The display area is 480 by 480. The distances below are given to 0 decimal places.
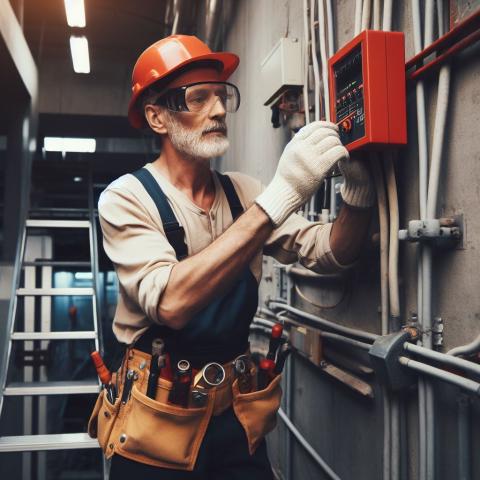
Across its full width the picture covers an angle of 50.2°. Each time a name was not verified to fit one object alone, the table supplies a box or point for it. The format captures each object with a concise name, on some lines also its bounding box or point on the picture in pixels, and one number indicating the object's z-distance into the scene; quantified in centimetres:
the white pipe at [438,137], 114
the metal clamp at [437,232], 114
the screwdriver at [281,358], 166
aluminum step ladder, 255
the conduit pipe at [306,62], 194
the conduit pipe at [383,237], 138
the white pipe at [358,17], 146
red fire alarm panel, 123
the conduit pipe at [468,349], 104
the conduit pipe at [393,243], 132
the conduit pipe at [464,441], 109
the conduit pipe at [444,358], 100
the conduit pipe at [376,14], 138
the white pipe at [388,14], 134
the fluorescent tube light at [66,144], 893
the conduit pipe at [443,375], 100
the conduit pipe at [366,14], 142
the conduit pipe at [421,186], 121
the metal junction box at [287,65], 207
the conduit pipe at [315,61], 182
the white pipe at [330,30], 173
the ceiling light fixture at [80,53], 485
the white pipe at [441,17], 117
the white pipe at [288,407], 242
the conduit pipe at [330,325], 153
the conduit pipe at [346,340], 153
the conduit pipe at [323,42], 174
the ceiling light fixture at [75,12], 407
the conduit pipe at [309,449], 190
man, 130
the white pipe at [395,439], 133
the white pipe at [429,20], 117
